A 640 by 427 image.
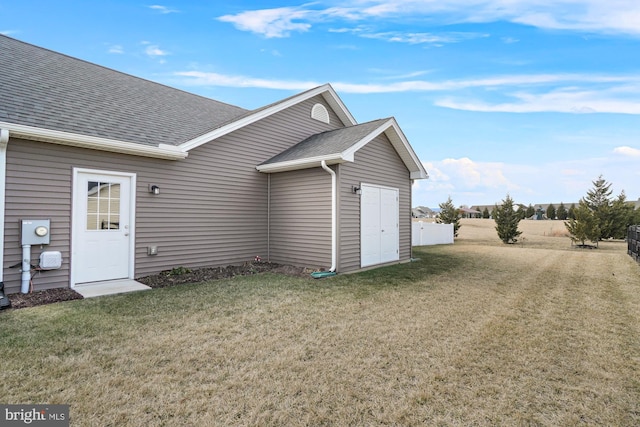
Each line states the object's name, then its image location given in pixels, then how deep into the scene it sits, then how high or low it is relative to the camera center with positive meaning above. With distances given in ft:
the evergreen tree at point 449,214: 59.98 +1.09
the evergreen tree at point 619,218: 61.16 +0.51
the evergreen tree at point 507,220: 53.52 -0.02
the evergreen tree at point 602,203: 60.49 +3.74
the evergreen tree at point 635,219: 64.58 +0.35
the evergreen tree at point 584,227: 49.14 -1.06
